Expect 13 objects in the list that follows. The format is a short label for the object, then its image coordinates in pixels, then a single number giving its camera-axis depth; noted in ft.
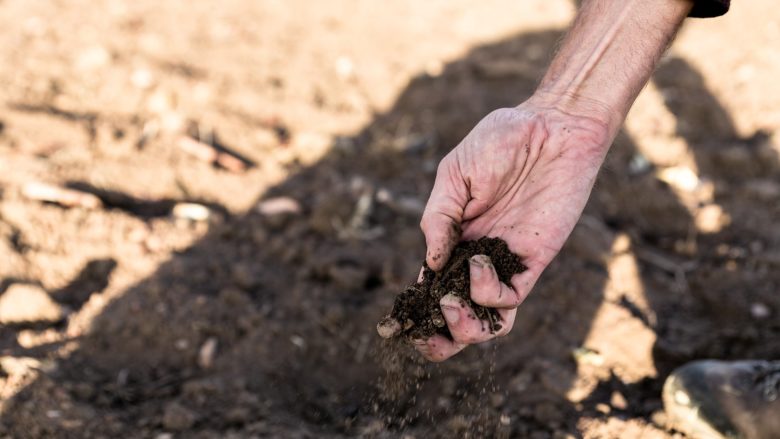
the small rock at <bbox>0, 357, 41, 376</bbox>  6.45
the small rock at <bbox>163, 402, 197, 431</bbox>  6.27
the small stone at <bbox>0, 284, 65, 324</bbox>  7.29
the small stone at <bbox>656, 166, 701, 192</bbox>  10.11
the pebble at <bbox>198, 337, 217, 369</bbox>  7.09
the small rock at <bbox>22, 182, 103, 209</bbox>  8.73
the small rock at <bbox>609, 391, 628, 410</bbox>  6.69
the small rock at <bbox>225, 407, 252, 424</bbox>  6.39
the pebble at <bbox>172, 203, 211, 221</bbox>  8.89
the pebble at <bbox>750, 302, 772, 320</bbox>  7.91
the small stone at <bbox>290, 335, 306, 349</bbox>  7.34
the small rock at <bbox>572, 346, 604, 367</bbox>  7.16
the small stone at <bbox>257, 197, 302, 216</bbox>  9.12
